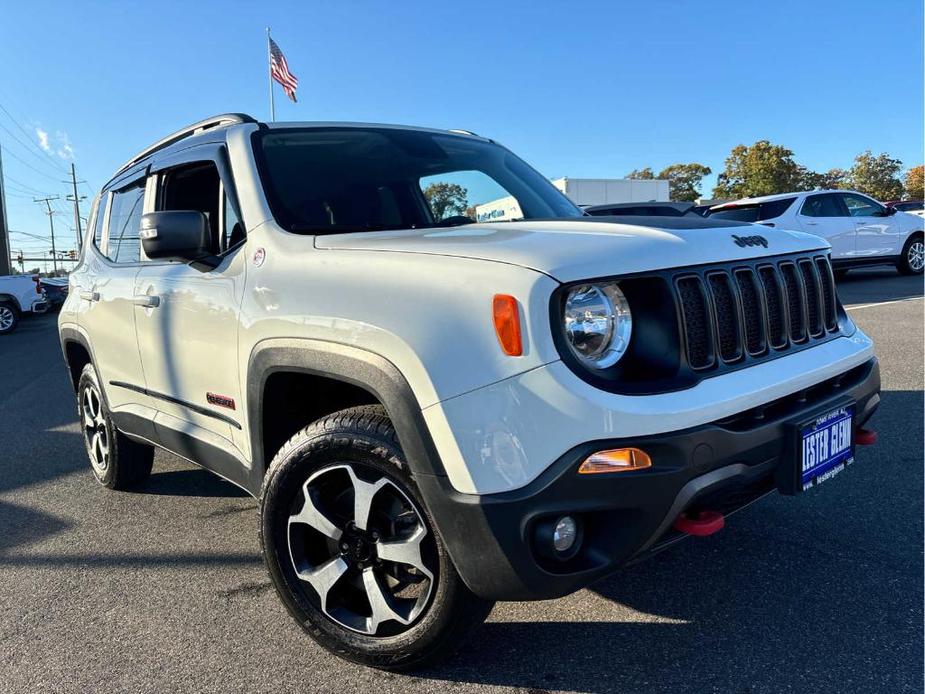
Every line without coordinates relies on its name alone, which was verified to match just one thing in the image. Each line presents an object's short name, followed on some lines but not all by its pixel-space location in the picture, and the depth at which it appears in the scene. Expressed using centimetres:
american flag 2338
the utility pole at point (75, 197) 7703
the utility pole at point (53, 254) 8424
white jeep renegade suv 186
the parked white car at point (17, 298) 1627
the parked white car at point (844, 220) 1247
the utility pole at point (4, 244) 3912
